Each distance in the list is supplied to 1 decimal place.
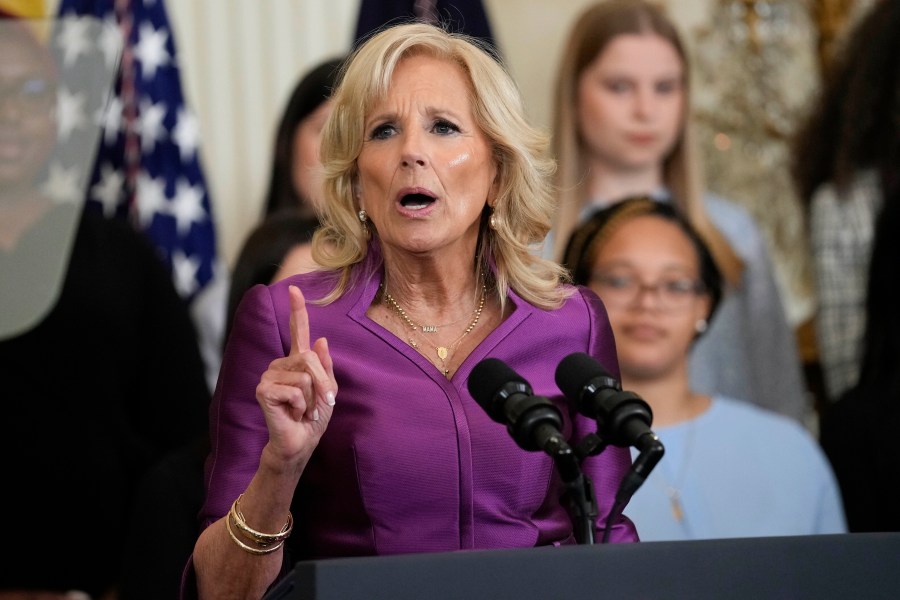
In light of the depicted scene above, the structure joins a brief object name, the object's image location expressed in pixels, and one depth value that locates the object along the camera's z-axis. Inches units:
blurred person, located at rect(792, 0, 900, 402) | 342.0
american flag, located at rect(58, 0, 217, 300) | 390.3
